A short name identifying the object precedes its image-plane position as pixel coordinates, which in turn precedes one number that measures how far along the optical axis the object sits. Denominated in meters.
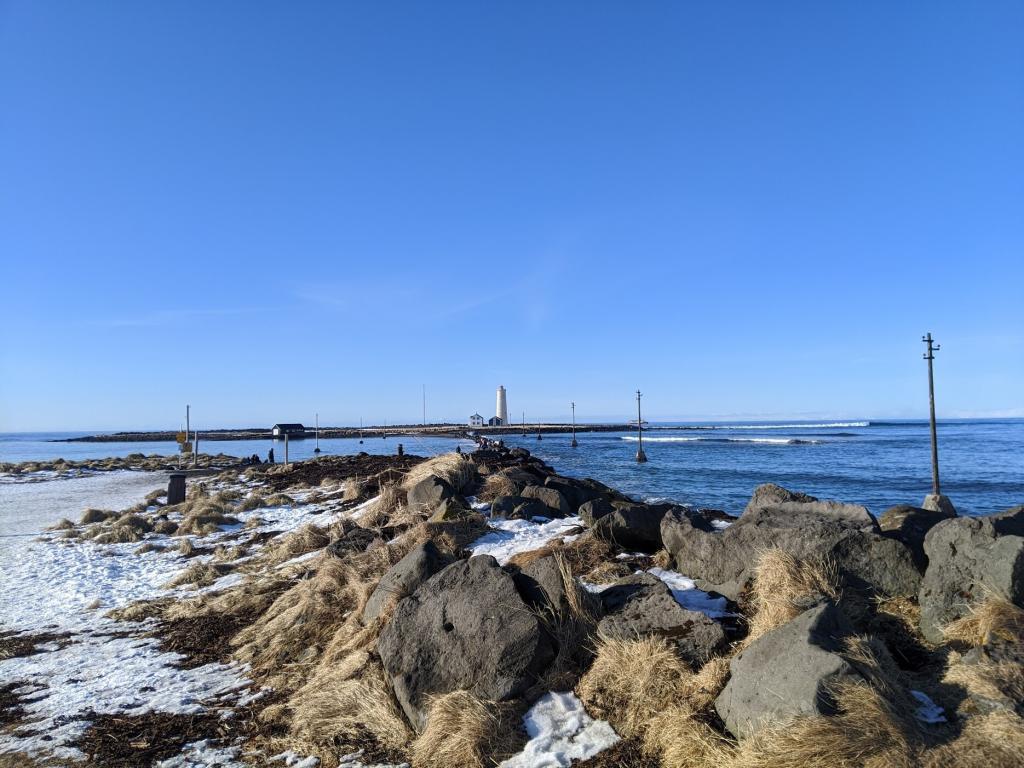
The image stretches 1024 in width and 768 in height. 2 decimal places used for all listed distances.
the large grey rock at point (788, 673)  4.19
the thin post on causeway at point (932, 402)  22.80
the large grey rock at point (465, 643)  5.75
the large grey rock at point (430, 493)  12.74
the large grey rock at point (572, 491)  14.30
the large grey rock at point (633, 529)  8.98
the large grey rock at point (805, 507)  7.12
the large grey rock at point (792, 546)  6.39
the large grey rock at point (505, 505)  12.14
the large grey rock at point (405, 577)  7.44
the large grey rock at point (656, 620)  5.64
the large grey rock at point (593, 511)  10.13
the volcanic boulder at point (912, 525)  6.61
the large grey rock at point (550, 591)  6.40
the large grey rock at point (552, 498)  12.76
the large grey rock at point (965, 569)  5.13
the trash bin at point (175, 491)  22.20
